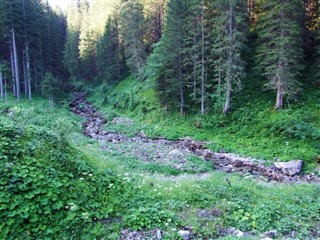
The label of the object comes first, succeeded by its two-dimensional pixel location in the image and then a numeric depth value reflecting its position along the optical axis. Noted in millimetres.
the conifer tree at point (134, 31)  33531
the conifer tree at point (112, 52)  42219
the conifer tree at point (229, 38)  19281
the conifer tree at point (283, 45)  17922
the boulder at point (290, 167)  12969
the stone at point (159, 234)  5762
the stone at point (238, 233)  6001
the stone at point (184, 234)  5841
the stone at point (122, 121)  24766
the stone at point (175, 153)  14953
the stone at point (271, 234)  6156
